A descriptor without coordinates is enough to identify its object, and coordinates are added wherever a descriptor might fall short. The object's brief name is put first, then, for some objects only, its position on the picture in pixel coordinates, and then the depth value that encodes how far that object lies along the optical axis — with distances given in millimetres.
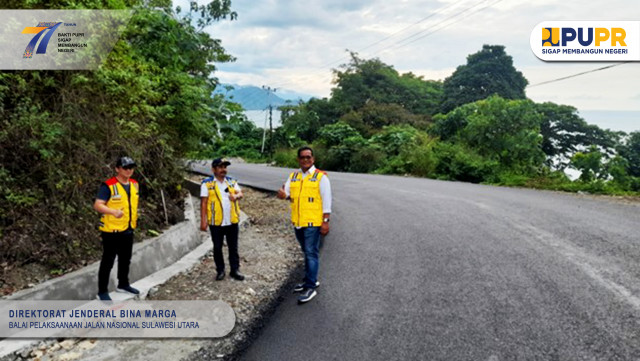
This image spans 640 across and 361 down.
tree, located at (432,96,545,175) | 19734
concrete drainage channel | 4277
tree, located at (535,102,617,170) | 36594
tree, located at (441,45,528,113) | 45344
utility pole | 52225
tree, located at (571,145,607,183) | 15812
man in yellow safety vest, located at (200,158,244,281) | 5535
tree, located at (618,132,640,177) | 34688
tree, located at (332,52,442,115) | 47406
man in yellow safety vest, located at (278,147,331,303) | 5043
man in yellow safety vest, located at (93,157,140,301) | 4574
